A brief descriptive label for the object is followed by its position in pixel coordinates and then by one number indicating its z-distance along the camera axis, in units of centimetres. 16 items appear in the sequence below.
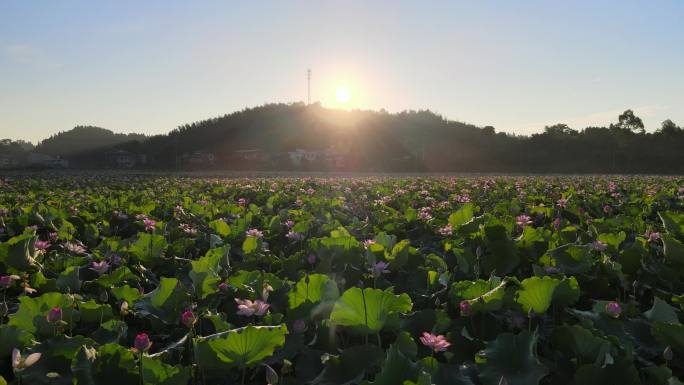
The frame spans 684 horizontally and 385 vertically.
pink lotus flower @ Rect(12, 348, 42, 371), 120
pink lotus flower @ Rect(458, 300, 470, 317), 163
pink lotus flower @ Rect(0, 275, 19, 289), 180
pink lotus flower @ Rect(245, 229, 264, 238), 297
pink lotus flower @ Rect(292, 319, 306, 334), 156
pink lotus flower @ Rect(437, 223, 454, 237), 311
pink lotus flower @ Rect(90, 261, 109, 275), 216
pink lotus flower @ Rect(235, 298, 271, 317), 145
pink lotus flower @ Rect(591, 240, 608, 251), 240
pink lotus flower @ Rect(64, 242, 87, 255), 277
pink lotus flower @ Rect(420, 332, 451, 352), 128
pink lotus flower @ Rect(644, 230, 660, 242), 278
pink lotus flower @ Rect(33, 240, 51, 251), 245
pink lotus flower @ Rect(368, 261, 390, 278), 207
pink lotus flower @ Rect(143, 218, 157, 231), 328
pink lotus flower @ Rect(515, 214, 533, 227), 308
